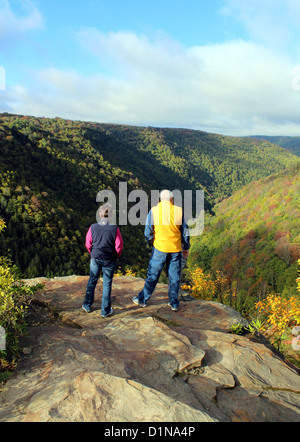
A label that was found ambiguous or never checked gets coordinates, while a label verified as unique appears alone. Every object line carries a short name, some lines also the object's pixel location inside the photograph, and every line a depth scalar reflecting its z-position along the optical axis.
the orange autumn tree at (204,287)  11.10
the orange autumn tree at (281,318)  7.36
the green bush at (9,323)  3.04
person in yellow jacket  5.09
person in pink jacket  4.85
